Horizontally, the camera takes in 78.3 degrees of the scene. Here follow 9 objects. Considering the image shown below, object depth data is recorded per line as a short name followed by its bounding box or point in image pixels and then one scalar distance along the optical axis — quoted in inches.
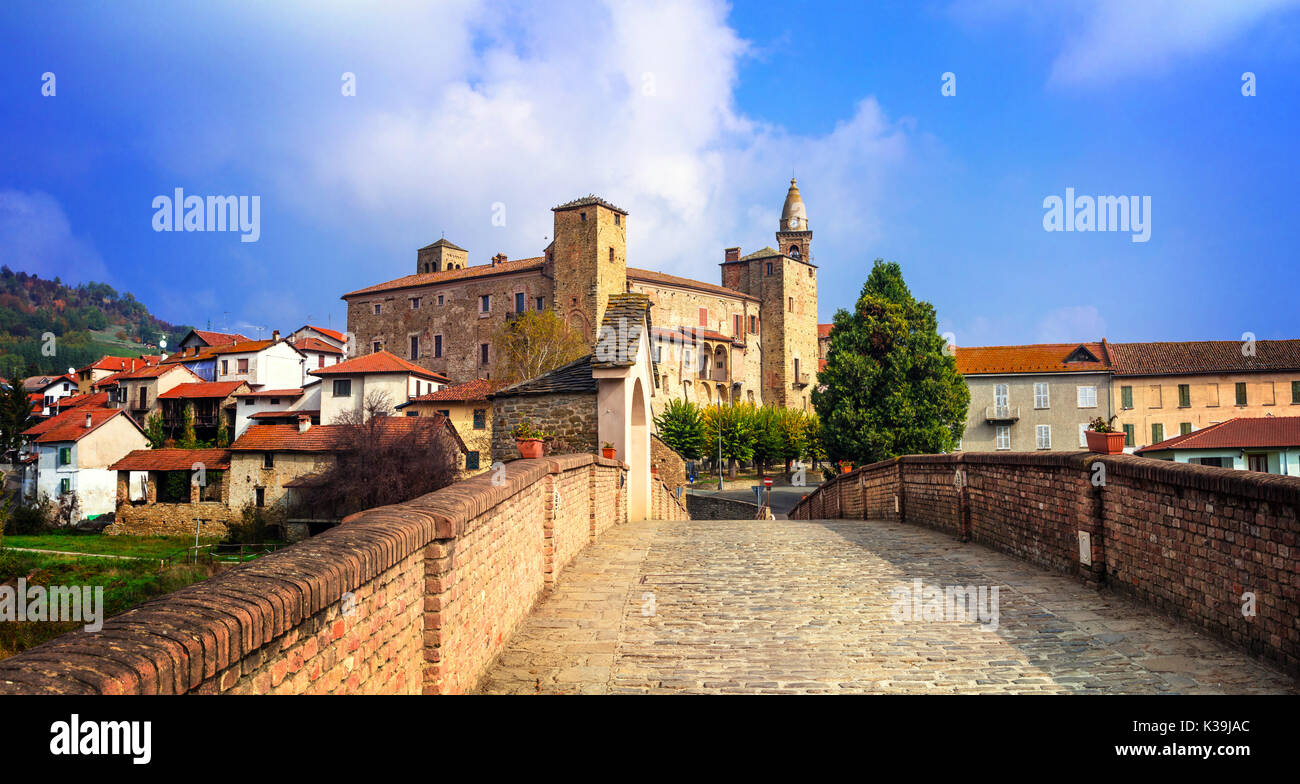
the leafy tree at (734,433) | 2279.8
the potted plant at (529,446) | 412.1
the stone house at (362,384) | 2156.7
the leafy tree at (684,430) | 2161.7
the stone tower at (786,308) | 3189.0
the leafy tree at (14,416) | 2363.4
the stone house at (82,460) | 1987.0
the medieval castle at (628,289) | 2511.1
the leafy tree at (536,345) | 2242.9
